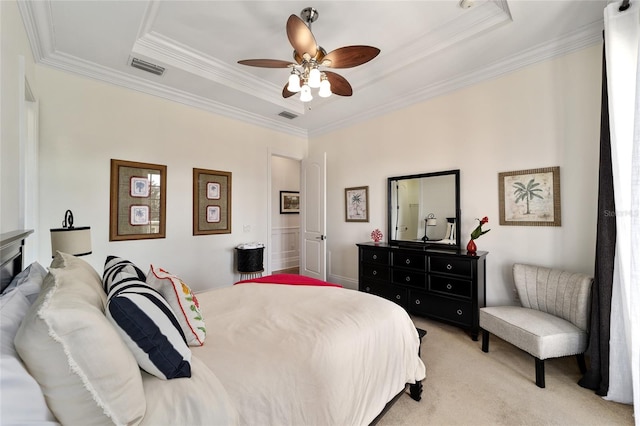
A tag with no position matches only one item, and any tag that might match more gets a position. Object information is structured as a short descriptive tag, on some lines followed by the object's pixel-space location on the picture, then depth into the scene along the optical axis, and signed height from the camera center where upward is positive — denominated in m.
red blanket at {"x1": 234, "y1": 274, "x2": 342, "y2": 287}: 2.41 -0.61
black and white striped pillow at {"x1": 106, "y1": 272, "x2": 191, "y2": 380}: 0.92 -0.43
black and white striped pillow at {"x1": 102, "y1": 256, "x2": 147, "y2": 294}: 1.36 -0.31
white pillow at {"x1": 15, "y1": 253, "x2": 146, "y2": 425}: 0.69 -0.40
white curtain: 1.71 +0.21
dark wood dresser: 2.72 -0.76
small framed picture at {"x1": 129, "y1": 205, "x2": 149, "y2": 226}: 3.16 +0.00
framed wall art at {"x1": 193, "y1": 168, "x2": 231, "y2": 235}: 3.70 +0.19
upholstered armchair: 1.98 -0.86
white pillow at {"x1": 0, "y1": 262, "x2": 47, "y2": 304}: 1.09 -0.29
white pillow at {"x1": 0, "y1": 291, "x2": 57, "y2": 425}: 0.59 -0.41
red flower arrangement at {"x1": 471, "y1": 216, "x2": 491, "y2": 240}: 2.79 -0.18
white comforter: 1.06 -0.65
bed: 0.70 -0.60
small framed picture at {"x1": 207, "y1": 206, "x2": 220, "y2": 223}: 3.83 +0.01
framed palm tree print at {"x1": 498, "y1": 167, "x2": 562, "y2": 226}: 2.58 +0.17
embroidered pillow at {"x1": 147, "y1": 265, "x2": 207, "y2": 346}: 1.25 -0.44
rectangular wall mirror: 3.23 +0.06
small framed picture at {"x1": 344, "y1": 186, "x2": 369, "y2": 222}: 4.20 +0.17
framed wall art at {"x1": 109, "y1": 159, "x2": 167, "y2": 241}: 3.05 +0.18
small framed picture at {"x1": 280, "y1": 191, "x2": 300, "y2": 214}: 6.47 +0.31
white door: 4.28 -0.04
